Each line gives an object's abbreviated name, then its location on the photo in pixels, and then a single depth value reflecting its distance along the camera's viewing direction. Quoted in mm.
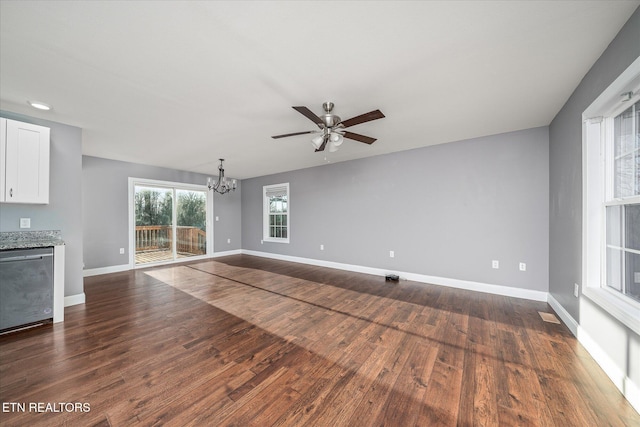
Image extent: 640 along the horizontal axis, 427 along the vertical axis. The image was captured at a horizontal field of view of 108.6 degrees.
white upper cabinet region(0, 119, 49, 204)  2520
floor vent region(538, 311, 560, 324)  2637
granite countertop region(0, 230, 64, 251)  2564
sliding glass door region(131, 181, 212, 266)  5492
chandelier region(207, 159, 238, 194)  5125
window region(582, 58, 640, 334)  1679
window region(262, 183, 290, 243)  6409
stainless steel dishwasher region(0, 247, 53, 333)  2377
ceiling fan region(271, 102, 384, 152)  2176
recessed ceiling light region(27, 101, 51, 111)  2525
